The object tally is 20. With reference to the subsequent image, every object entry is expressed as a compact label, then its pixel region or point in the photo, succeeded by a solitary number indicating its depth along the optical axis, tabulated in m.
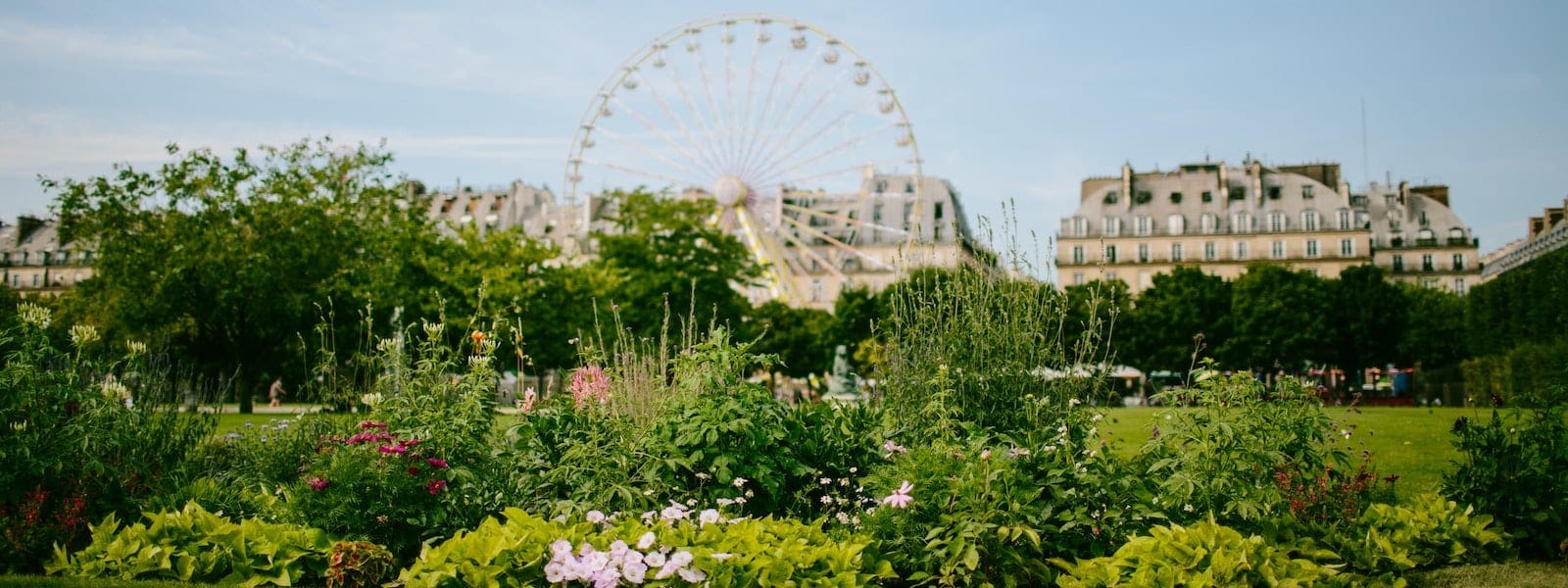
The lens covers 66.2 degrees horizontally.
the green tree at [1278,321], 54.41
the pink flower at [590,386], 7.86
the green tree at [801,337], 57.69
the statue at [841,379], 27.74
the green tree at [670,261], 35.97
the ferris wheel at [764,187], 41.34
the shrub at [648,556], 5.31
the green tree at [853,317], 54.81
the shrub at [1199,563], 5.45
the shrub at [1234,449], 6.41
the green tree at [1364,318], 56.91
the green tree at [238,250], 28.70
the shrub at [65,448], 6.78
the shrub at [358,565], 6.09
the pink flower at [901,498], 6.02
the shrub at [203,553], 6.20
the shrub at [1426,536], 6.64
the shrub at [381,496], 6.45
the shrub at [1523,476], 7.03
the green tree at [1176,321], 54.72
